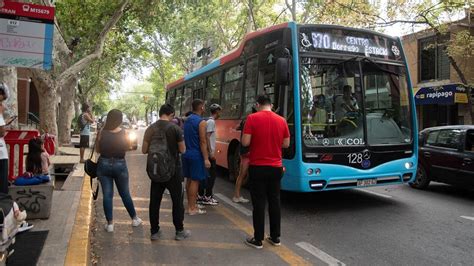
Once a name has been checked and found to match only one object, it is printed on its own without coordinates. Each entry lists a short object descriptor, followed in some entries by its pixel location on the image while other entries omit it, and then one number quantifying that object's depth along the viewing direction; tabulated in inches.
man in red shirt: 194.4
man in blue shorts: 246.1
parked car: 314.7
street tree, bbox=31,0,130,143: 509.4
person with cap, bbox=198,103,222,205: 259.2
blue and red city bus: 251.9
